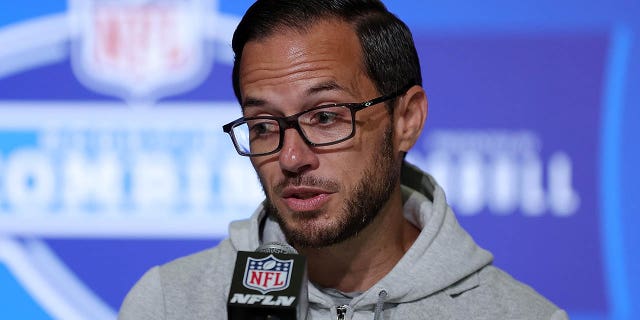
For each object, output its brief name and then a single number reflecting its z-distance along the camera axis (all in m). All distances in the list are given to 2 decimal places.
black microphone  4.46
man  4.66
